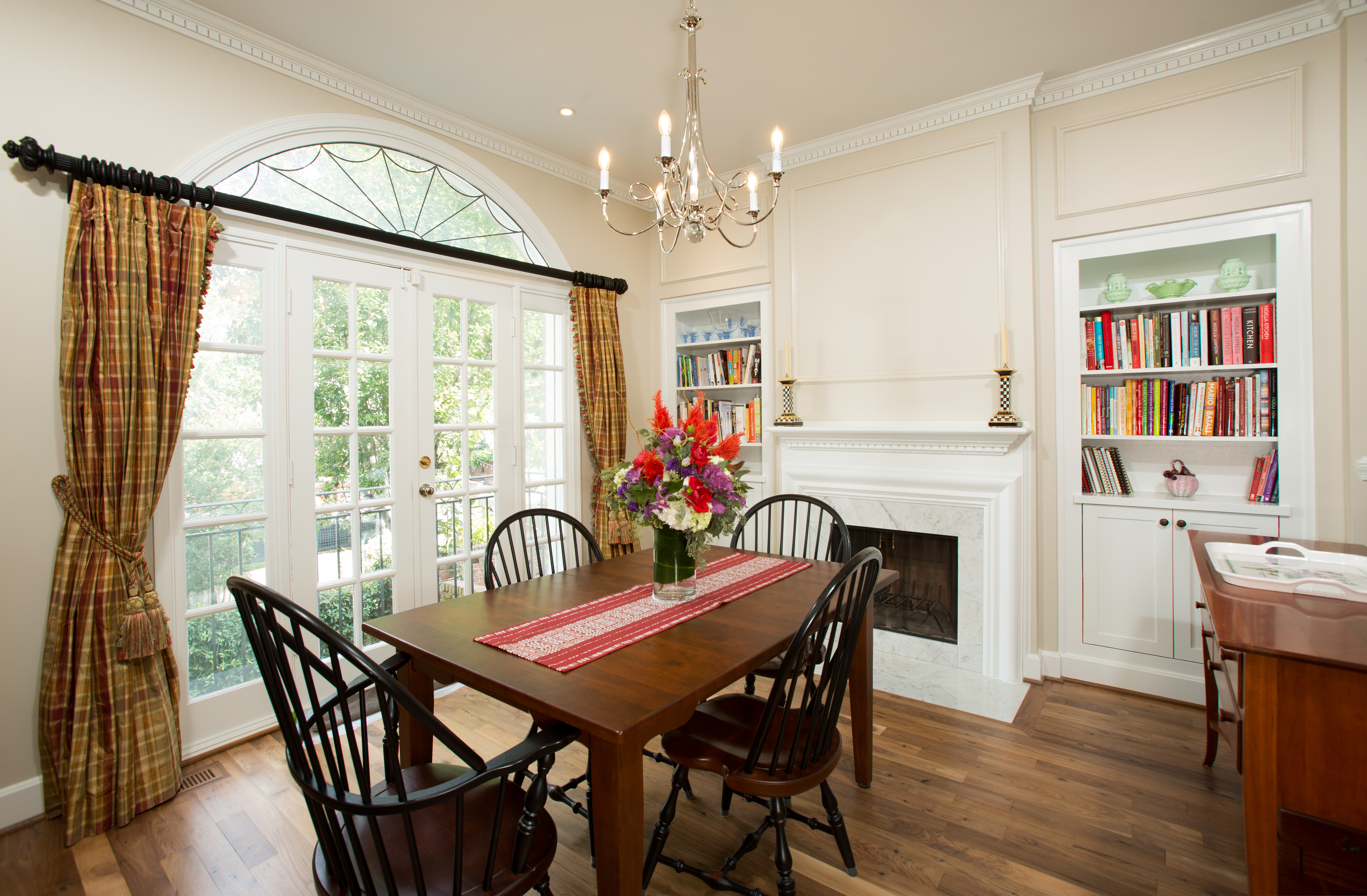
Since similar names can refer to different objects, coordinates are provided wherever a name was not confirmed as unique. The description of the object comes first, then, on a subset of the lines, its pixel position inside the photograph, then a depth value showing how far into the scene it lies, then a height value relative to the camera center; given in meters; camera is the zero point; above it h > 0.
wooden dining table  1.22 -0.52
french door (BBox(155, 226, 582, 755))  2.44 -0.01
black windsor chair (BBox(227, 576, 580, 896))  1.06 -0.63
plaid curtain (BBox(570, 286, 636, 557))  3.77 +0.32
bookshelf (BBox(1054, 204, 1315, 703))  2.55 -0.10
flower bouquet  1.77 -0.13
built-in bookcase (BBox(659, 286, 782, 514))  3.85 +0.62
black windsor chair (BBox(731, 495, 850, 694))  2.79 -0.51
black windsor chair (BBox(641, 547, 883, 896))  1.46 -0.80
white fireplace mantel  3.03 -0.36
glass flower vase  1.90 -0.39
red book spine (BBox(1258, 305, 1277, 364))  2.60 +0.38
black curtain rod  1.98 +0.92
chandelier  1.87 +0.82
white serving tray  1.66 -0.41
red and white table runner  1.54 -0.50
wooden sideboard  1.27 -0.67
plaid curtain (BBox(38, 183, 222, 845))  2.01 -0.25
